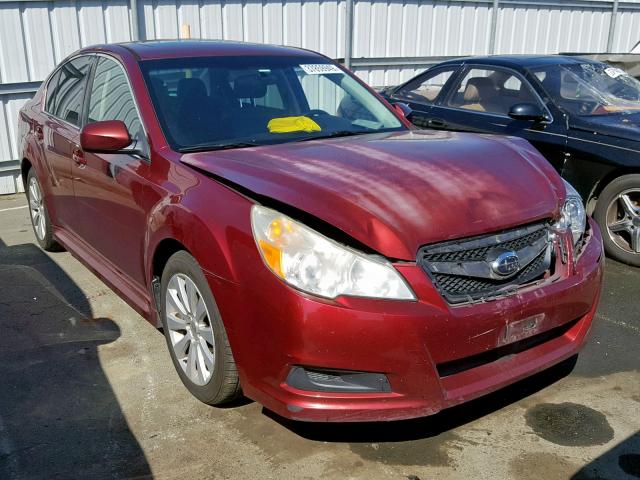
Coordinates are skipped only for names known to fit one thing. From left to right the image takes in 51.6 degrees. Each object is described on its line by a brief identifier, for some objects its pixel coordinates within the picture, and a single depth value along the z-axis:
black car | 5.18
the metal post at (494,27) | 11.80
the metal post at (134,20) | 8.07
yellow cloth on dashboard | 3.69
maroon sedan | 2.49
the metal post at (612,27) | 13.64
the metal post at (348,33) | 9.91
